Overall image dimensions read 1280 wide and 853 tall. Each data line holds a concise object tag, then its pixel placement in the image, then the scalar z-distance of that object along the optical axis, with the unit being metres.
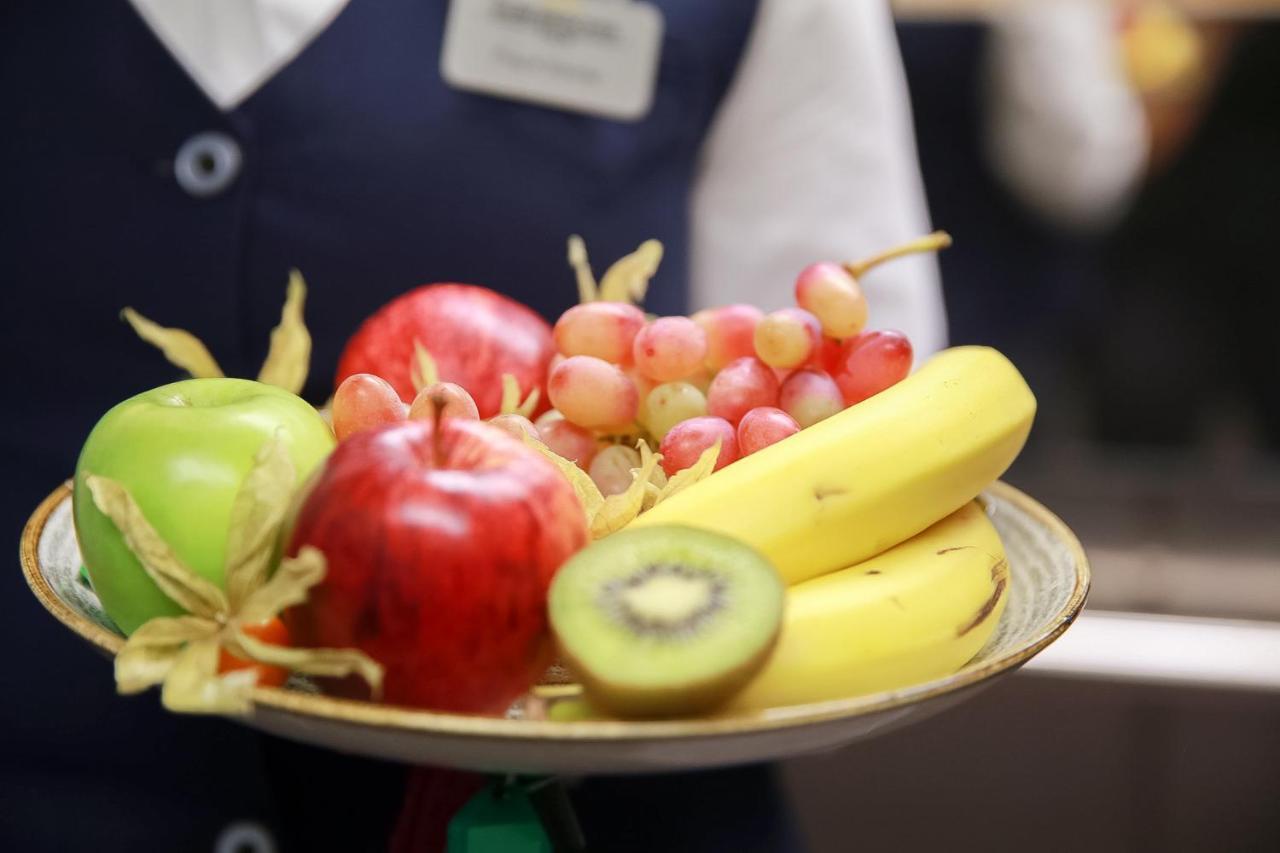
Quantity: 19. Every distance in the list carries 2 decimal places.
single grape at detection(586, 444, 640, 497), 0.87
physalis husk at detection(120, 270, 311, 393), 0.89
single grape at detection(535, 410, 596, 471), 0.88
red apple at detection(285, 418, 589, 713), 0.78
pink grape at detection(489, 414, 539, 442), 0.85
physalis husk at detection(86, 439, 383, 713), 0.77
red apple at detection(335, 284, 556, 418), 0.91
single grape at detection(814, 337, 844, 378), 0.89
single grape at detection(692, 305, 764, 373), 0.89
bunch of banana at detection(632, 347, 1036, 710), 0.80
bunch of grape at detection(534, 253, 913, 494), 0.87
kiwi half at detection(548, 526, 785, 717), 0.77
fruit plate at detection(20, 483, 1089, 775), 0.75
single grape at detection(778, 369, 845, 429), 0.87
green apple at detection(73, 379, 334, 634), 0.81
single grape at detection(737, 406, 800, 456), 0.85
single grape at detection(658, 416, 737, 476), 0.85
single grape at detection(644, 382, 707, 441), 0.88
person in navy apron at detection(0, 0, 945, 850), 1.04
